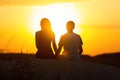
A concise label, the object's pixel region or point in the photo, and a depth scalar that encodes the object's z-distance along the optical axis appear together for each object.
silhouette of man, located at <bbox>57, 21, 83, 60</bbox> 11.02
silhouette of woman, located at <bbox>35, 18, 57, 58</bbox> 11.08
